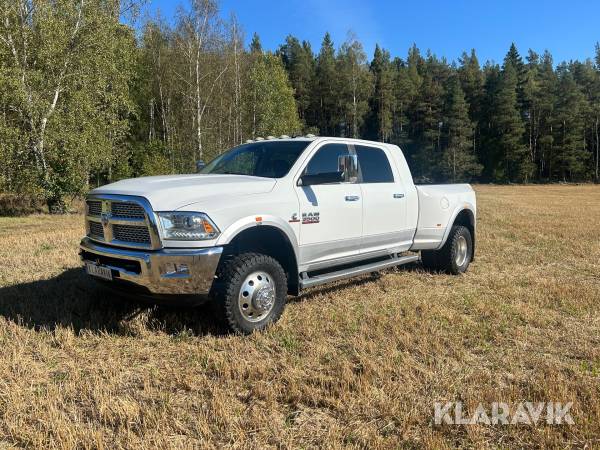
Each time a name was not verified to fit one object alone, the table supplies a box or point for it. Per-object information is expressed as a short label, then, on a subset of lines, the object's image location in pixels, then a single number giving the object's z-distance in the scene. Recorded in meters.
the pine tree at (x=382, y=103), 63.12
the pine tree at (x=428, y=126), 64.06
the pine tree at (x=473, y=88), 68.94
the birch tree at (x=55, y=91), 16.86
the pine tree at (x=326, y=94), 63.16
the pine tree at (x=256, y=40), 63.37
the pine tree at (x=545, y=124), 62.12
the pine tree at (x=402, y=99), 67.81
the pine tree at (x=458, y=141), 59.44
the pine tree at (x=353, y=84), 50.69
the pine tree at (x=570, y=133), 59.75
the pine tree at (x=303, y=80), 64.75
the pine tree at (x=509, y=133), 60.66
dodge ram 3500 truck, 4.02
